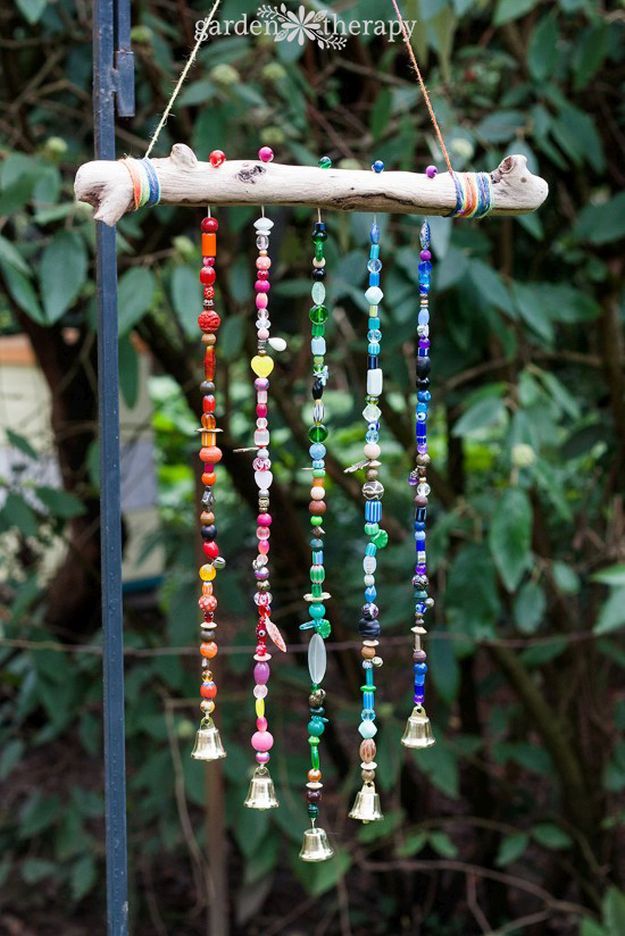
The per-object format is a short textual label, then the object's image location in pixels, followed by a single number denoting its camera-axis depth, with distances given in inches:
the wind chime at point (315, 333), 50.4
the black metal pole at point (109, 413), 52.1
